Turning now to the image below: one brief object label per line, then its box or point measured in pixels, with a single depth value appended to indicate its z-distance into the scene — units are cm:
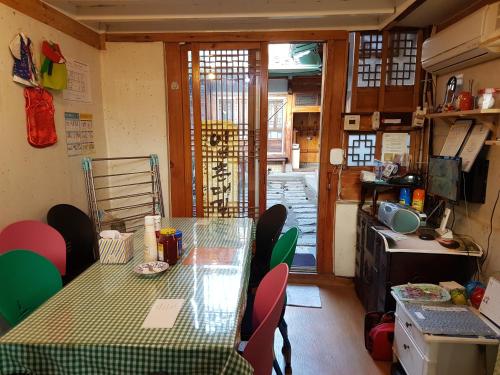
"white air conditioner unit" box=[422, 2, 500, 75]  178
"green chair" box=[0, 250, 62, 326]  140
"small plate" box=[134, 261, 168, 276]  155
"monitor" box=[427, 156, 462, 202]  206
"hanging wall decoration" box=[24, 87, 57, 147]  216
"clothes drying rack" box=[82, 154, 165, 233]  311
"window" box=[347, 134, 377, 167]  298
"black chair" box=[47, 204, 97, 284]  233
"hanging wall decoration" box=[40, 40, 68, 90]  226
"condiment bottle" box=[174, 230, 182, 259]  174
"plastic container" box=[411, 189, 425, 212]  258
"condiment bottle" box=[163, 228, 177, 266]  167
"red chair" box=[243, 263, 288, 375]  116
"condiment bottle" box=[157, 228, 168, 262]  167
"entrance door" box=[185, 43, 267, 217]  303
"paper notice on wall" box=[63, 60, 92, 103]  261
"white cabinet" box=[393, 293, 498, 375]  157
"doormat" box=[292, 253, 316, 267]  343
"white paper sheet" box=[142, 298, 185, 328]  117
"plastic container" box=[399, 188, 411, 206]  271
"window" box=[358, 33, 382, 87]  285
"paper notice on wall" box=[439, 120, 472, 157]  223
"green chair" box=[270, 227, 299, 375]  168
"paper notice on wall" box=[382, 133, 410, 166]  291
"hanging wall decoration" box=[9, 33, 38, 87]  203
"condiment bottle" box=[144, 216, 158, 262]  165
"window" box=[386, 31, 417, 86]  280
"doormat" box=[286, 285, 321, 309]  279
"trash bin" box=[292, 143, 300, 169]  915
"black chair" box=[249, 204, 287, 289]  229
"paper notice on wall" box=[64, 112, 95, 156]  260
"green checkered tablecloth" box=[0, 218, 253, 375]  105
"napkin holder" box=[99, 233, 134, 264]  170
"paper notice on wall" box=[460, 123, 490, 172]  202
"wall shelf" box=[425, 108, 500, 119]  178
